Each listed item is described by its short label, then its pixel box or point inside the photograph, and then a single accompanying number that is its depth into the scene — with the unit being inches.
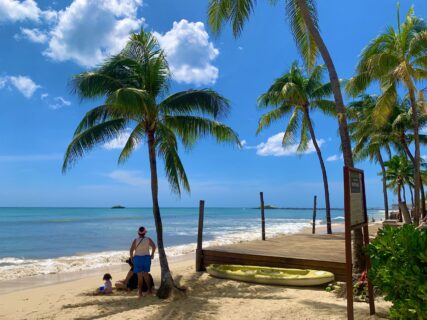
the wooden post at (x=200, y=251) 450.0
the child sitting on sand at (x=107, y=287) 360.6
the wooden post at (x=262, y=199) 656.5
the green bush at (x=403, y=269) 148.0
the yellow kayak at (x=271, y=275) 344.3
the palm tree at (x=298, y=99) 791.1
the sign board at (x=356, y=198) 204.7
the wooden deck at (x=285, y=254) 369.7
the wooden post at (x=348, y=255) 195.0
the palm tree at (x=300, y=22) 322.3
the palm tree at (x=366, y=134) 892.0
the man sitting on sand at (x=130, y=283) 372.6
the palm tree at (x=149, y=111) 355.9
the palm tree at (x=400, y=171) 1259.2
